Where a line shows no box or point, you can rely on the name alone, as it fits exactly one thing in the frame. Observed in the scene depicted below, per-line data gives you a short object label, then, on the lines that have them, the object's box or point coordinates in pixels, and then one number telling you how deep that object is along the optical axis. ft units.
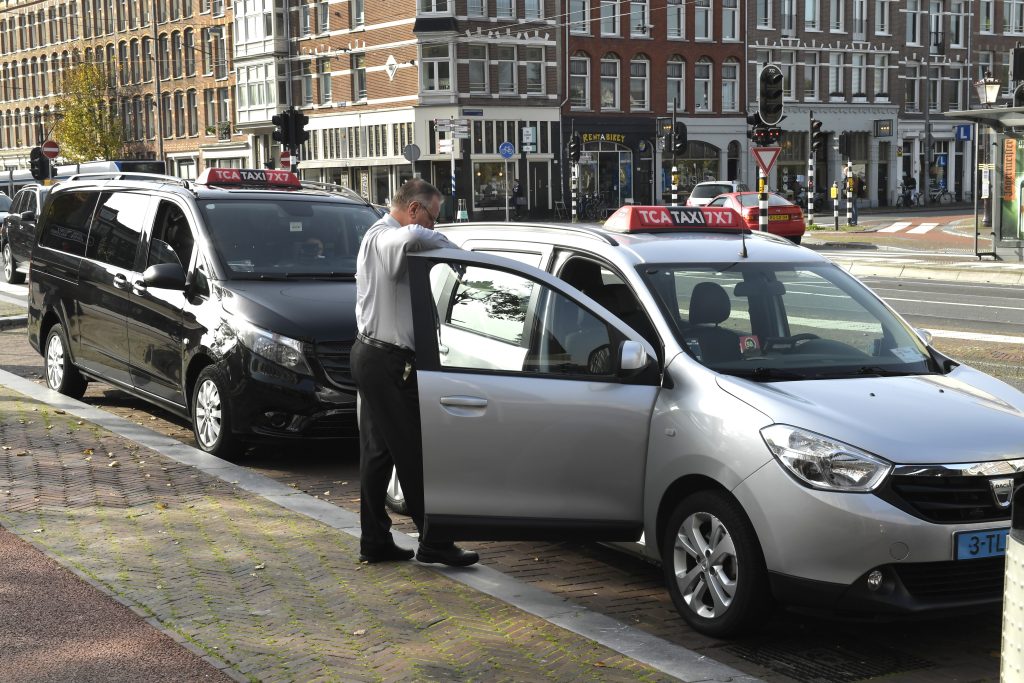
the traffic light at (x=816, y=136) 128.57
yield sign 72.54
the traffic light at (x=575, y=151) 166.81
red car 102.12
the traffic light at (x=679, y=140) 132.60
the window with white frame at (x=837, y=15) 218.38
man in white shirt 18.78
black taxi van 26.63
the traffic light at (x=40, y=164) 125.29
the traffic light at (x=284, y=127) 88.12
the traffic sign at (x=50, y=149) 122.31
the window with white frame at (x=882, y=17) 223.92
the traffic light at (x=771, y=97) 69.87
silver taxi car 15.38
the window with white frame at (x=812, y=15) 215.72
